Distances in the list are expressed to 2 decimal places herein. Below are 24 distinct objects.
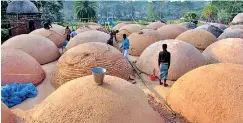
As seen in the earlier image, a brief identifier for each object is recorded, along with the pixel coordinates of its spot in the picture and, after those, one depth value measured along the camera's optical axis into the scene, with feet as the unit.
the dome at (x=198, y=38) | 43.01
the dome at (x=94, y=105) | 14.99
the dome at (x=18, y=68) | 27.58
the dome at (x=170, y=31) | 52.45
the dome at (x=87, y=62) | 26.30
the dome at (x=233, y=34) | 47.12
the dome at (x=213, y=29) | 56.60
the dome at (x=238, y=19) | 89.13
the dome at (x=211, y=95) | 18.15
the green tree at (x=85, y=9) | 118.01
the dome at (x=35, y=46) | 35.65
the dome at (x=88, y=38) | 39.19
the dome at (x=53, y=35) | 45.57
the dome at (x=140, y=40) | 43.16
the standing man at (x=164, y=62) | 24.70
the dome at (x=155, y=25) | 69.69
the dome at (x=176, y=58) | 30.91
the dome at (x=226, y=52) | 33.01
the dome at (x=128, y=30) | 54.59
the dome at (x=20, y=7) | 58.03
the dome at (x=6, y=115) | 18.94
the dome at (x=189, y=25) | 72.07
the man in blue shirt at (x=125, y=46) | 32.94
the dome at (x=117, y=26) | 70.12
